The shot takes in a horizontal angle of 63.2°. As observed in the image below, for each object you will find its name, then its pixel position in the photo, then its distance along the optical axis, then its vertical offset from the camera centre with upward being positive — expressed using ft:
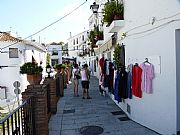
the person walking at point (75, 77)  25.68 -1.85
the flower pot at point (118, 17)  16.71 +5.69
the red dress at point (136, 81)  13.03 -1.29
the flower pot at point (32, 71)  13.95 -0.34
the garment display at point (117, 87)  15.50 -2.21
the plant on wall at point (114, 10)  16.75 +6.57
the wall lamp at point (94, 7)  26.26 +10.75
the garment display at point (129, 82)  14.61 -1.53
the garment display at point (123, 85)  15.21 -1.91
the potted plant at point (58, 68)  32.38 -0.17
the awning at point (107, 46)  21.31 +3.33
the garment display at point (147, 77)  11.84 -0.86
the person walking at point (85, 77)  23.05 -1.58
